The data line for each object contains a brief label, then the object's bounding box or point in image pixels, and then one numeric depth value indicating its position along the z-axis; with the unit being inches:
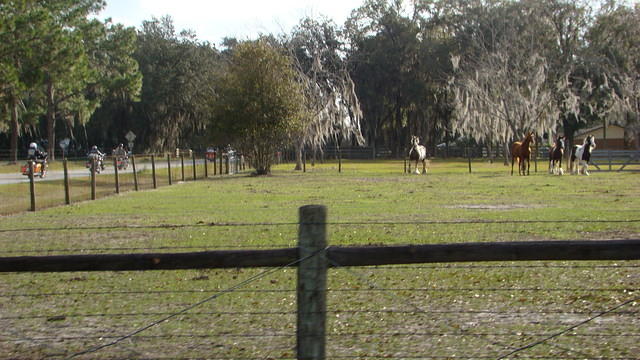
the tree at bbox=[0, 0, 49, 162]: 1780.0
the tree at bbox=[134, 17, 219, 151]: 3073.3
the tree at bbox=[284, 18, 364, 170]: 2036.9
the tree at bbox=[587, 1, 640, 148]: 2603.3
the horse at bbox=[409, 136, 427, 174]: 1707.2
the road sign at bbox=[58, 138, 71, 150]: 2799.2
